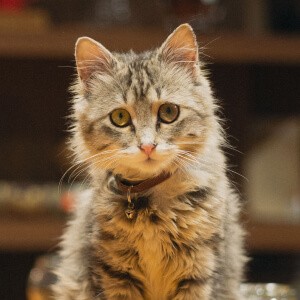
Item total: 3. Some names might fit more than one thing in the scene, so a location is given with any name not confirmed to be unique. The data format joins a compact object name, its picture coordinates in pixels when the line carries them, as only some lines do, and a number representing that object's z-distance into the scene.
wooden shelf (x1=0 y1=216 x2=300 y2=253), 1.36
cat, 0.74
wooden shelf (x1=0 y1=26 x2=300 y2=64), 1.37
